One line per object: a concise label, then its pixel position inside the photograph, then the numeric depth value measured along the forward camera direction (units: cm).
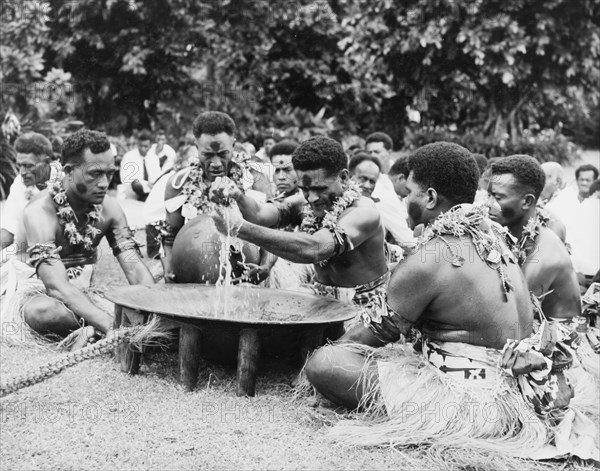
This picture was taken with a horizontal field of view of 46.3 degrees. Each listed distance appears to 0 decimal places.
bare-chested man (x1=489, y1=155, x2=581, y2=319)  394
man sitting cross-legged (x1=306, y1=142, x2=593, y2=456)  326
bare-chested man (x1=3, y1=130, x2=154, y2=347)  465
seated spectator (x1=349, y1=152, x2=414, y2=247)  668
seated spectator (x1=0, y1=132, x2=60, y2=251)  630
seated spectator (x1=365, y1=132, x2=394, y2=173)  896
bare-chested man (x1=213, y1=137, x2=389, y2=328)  387
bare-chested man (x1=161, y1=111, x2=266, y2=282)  534
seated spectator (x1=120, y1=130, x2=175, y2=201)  1038
